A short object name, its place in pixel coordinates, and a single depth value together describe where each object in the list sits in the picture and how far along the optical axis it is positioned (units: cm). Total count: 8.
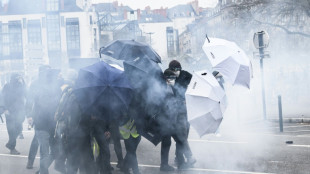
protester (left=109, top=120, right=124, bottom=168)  1200
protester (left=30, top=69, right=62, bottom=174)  1351
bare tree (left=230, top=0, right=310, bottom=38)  3077
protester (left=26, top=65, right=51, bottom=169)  1376
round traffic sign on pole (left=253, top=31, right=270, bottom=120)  2543
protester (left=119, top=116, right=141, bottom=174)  1309
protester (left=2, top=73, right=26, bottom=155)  1884
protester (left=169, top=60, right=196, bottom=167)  1261
